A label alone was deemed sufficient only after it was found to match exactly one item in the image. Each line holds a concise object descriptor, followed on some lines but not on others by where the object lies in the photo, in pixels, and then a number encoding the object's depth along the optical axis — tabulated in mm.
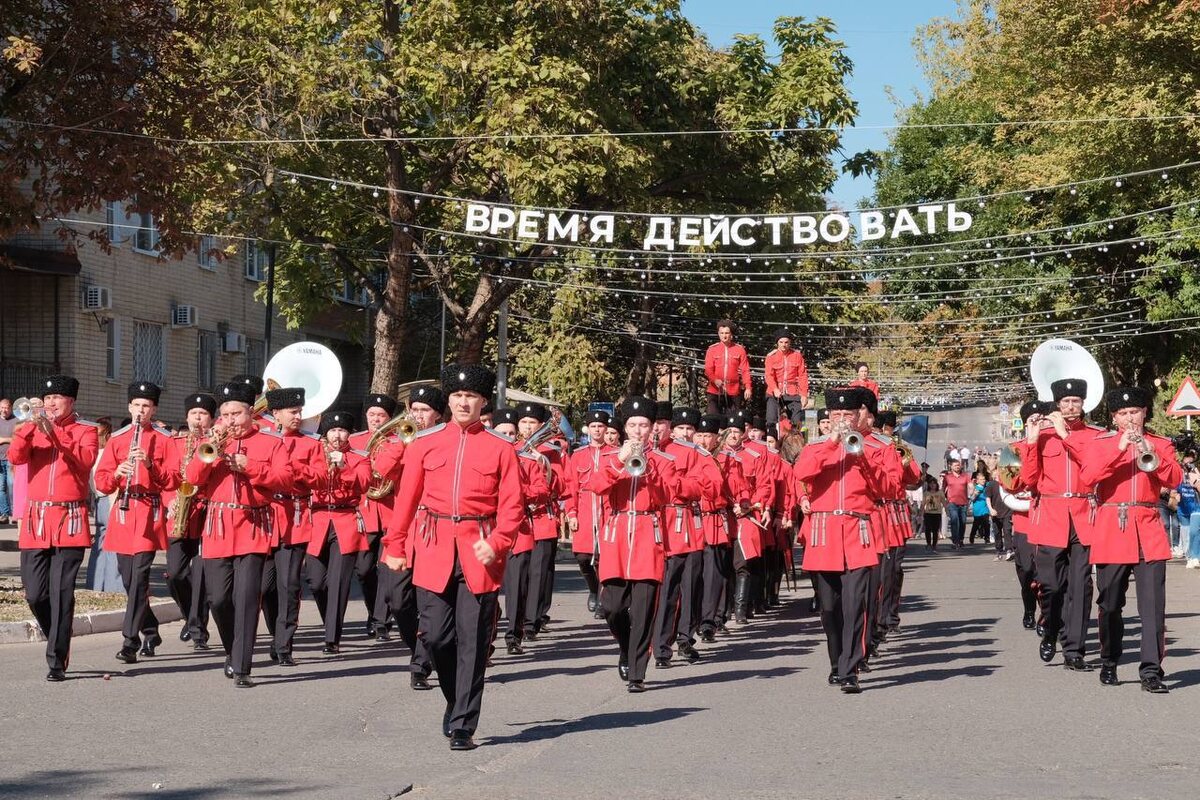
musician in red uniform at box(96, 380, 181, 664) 12156
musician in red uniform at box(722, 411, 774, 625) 16094
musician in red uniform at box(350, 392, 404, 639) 13469
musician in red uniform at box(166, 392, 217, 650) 12258
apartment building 32562
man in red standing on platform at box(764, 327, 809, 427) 21328
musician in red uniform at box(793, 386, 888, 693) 11249
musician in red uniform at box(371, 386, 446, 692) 11133
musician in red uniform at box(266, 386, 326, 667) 11781
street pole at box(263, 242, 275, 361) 33844
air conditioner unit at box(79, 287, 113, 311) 32825
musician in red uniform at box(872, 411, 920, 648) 13734
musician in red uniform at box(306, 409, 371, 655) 13250
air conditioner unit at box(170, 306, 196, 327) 37125
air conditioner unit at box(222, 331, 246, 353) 40125
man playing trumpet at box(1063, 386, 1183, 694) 11250
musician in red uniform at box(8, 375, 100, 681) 11312
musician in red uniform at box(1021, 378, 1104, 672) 11961
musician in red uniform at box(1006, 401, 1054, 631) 13375
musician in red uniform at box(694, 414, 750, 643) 14656
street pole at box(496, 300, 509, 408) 37594
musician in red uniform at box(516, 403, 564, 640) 14633
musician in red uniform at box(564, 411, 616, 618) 14586
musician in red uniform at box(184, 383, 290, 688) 11211
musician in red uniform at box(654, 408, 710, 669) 12617
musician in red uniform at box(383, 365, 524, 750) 8719
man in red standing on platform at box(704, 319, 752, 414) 21359
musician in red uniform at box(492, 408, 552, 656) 13500
